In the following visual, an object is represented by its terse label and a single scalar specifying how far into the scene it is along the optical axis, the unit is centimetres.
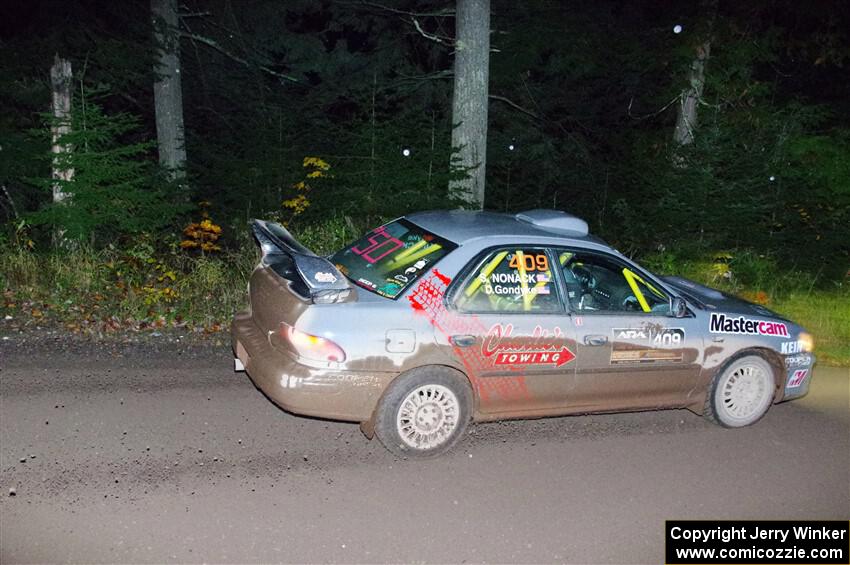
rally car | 534
